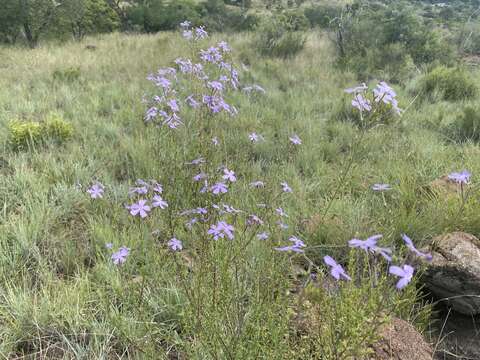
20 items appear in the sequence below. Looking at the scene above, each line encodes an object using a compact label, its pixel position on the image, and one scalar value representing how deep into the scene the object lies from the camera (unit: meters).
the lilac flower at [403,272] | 0.28
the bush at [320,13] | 5.54
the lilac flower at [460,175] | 0.50
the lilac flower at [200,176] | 0.67
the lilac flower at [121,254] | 0.48
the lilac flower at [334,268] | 0.35
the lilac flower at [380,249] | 0.32
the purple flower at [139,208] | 0.50
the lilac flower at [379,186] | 0.55
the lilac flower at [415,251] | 0.31
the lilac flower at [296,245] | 0.45
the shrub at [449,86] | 1.95
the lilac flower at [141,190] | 0.60
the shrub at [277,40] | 2.89
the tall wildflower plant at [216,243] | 0.50
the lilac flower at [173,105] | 0.81
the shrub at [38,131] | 1.19
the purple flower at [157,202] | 0.55
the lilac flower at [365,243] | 0.33
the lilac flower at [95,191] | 0.62
